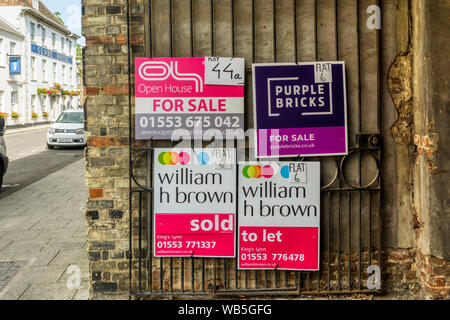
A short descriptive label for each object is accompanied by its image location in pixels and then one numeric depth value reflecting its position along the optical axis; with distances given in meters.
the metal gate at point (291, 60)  3.79
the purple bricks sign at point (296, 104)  3.77
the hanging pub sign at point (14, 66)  30.06
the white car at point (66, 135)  16.95
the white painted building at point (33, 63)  30.75
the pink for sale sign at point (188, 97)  3.75
